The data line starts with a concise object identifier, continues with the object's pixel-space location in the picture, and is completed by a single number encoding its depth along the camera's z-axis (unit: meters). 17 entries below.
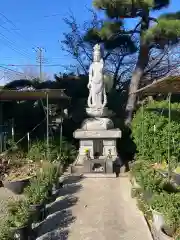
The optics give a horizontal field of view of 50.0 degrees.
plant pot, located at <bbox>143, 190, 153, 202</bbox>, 2.93
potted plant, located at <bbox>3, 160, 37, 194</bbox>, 4.35
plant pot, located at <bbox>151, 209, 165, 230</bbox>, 2.51
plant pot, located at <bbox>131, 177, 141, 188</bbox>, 3.86
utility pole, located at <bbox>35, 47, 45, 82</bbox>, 20.67
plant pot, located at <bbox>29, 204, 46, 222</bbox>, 2.78
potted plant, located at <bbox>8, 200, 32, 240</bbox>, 2.36
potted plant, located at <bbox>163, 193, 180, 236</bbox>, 2.38
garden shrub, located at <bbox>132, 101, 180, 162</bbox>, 4.83
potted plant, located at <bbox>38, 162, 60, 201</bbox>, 3.65
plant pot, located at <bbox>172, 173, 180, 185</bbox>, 3.77
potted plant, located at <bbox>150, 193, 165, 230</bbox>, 2.53
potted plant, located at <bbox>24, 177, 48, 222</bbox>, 2.93
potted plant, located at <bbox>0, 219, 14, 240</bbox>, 2.12
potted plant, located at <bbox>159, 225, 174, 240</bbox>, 2.36
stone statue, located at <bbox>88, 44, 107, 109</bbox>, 5.93
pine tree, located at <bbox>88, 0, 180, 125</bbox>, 6.29
